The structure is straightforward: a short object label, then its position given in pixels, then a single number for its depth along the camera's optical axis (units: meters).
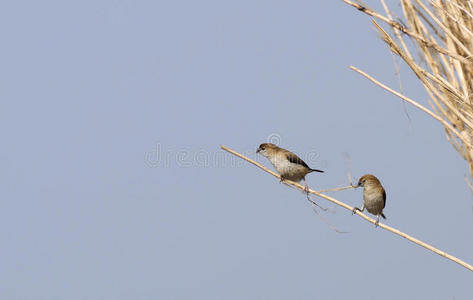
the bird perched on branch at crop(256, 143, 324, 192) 12.69
